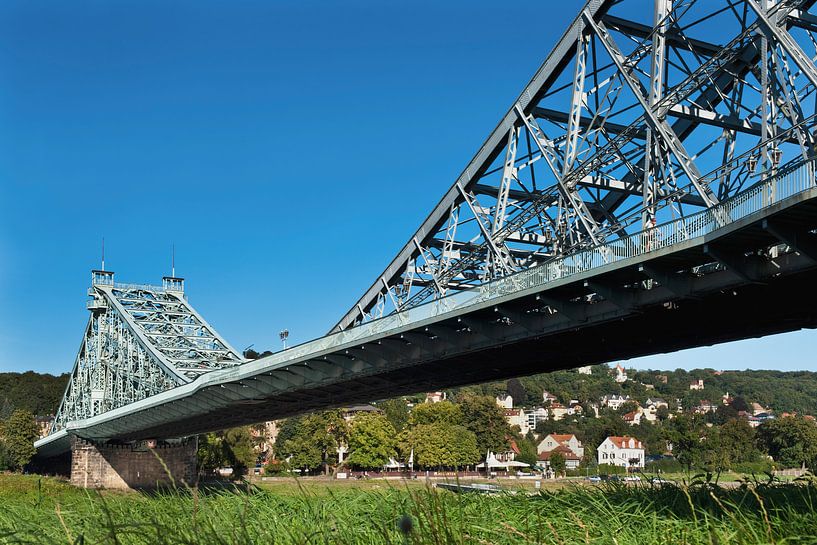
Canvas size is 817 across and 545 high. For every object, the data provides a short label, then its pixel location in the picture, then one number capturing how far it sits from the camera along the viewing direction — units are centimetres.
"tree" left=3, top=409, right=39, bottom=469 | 10044
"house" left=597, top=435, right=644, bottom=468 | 14012
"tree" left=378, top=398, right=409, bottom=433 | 11831
